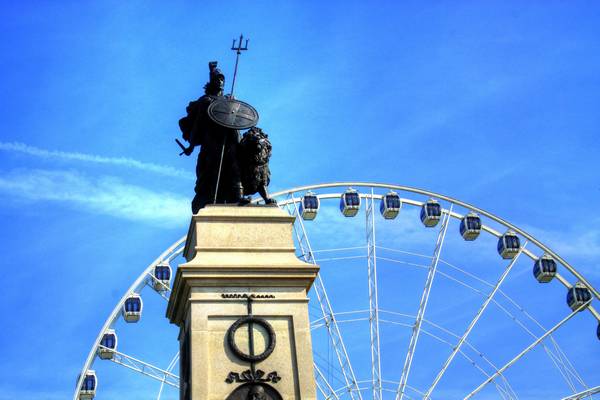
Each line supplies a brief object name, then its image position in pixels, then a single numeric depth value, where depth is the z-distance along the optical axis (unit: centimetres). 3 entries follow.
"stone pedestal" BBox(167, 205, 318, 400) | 1299
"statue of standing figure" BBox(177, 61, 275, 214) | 1565
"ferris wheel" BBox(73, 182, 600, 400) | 3834
